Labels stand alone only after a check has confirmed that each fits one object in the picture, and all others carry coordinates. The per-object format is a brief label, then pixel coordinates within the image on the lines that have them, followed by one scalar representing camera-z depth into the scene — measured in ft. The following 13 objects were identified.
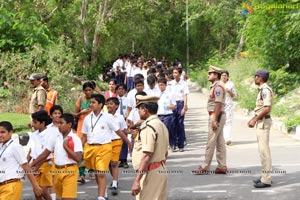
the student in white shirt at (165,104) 40.42
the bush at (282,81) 67.77
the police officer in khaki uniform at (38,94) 34.42
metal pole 124.40
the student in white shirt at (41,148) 25.48
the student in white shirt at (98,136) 27.50
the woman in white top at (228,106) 44.62
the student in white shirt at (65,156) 24.22
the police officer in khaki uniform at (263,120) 30.07
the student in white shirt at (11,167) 21.95
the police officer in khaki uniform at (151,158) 20.81
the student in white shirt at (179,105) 43.16
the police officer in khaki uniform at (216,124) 33.22
